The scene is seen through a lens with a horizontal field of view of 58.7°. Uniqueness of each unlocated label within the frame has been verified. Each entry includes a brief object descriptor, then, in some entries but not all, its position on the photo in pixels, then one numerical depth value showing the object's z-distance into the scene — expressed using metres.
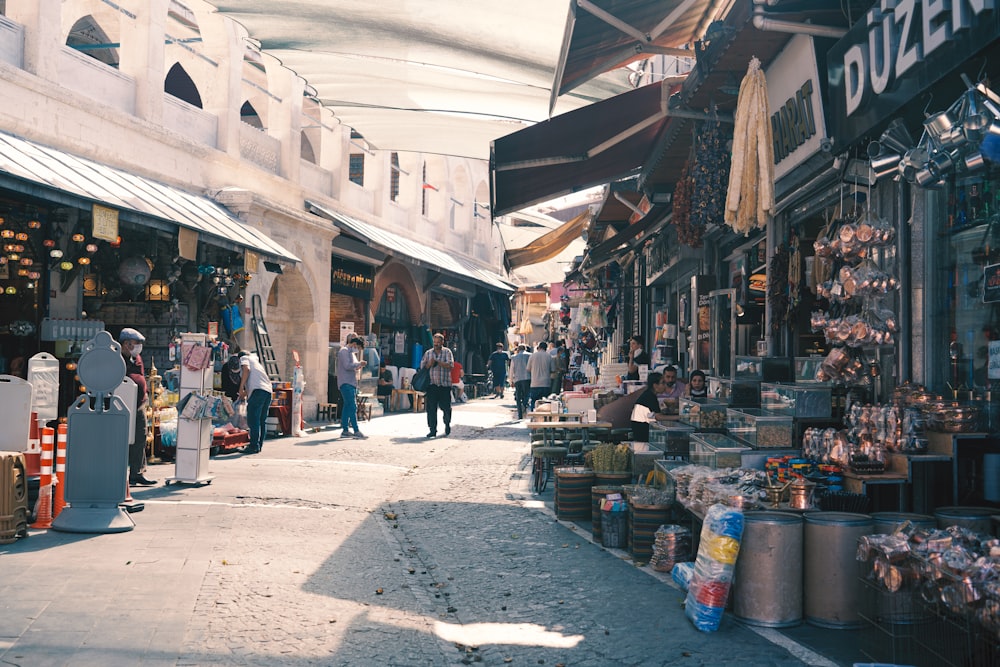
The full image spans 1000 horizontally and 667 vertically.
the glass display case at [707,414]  7.67
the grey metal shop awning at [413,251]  20.81
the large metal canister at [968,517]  4.79
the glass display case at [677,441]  8.16
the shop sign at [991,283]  5.25
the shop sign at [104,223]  10.71
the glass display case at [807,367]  6.70
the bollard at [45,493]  7.48
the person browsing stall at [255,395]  13.34
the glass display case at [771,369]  7.20
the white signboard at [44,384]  9.95
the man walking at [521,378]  22.03
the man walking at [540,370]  19.38
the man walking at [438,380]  15.72
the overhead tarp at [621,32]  7.48
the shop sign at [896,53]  4.12
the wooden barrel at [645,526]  6.84
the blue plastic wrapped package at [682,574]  5.82
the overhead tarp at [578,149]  9.58
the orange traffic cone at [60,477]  7.86
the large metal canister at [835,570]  5.01
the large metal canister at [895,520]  4.95
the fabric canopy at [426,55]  9.52
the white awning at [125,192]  10.09
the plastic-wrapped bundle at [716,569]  5.04
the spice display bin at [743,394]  7.18
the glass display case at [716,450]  6.59
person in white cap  9.23
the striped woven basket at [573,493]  8.55
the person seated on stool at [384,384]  23.25
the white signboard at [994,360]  5.23
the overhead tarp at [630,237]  13.19
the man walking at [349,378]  15.91
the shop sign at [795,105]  6.84
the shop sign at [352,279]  22.33
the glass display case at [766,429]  6.45
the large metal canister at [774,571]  5.09
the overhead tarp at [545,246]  21.25
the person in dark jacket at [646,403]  10.02
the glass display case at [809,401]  6.38
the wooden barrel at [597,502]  7.56
